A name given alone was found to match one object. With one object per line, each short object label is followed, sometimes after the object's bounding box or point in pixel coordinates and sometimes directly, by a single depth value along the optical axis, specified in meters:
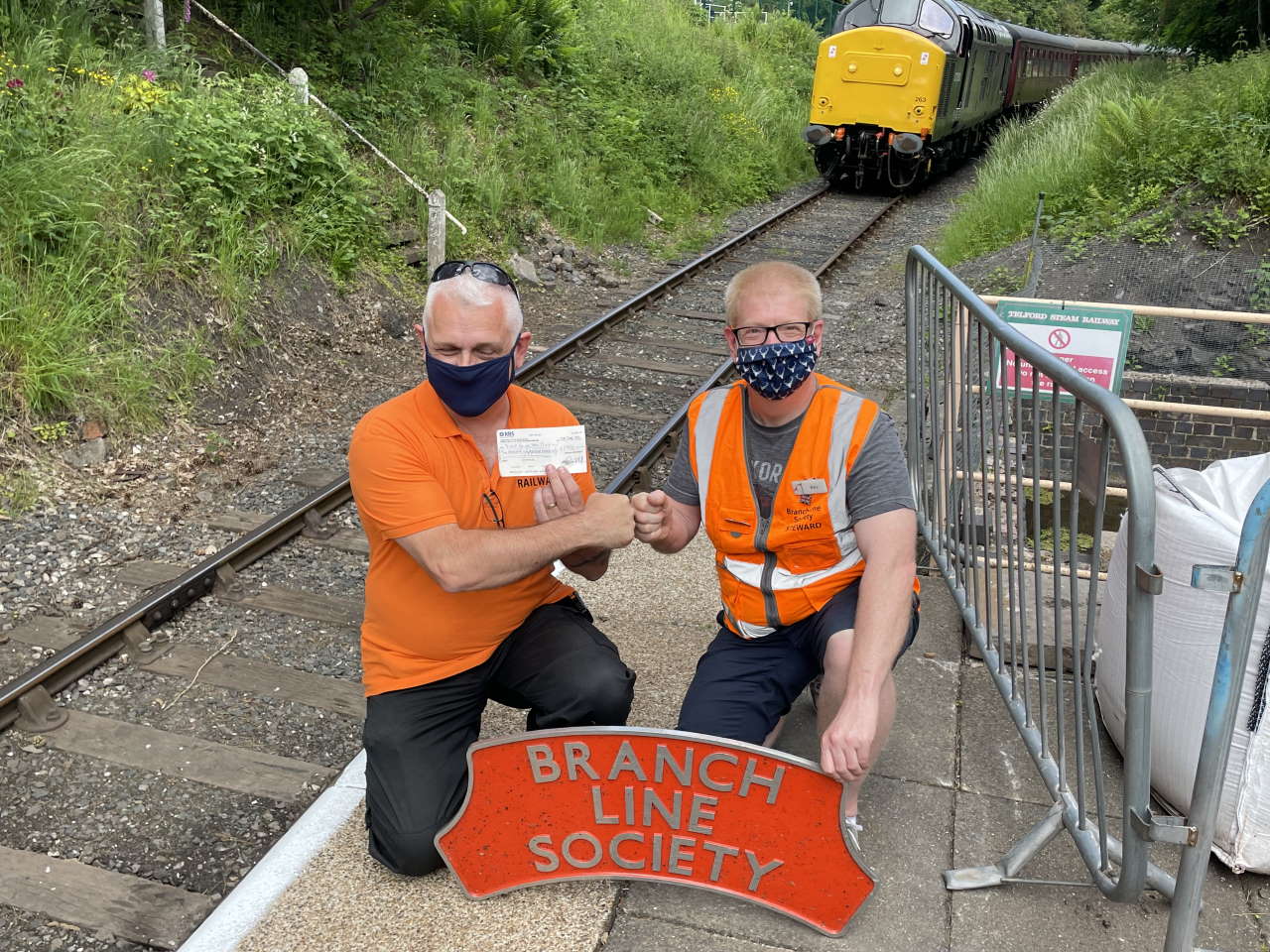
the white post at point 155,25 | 9.45
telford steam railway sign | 4.39
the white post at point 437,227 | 9.71
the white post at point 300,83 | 9.91
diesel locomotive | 17.30
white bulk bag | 2.84
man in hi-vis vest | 2.93
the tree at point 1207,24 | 17.08
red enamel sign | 2.68
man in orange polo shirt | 2.95
